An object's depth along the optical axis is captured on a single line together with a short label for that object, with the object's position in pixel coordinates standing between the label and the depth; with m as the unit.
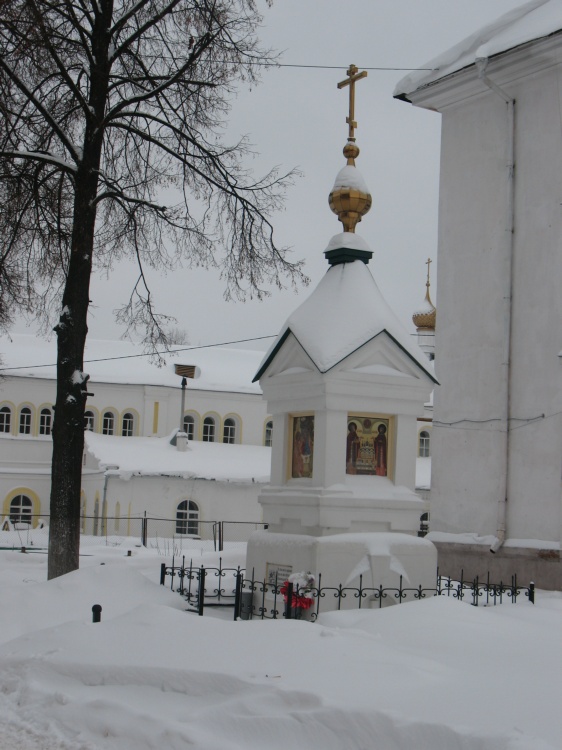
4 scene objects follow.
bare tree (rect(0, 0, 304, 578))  11.39
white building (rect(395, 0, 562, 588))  14.91
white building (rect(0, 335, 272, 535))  35.78
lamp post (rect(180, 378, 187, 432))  41.41
